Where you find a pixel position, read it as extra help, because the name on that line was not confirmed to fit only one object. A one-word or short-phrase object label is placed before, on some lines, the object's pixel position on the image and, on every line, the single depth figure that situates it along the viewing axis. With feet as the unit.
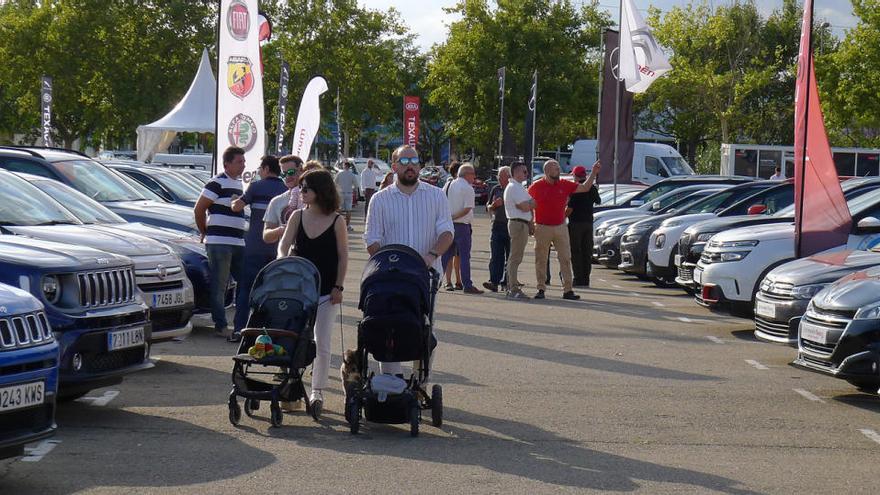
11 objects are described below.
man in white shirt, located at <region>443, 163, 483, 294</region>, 59.77
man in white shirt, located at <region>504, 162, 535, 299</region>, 58.90
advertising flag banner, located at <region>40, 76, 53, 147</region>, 118.42
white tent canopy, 107.65
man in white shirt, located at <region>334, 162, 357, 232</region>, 108.78
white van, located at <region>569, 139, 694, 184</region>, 149.07
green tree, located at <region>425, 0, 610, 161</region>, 194.59
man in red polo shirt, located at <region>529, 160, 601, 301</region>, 59.82
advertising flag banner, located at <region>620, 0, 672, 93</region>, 88.69
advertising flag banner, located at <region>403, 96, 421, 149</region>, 139.03
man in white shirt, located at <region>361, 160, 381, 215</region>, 115.64
